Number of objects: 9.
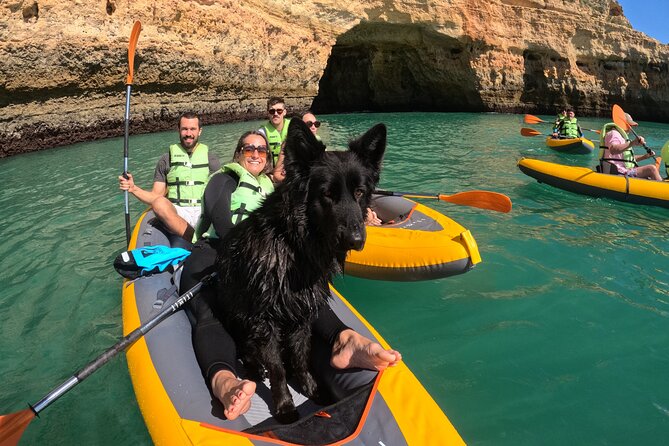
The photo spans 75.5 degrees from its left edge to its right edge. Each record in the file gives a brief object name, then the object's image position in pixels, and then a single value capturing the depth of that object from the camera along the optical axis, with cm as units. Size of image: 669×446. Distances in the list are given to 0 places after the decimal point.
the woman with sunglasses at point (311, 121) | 659
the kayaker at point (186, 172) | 549
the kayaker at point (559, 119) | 1546
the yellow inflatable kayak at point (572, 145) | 1347
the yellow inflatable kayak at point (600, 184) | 769
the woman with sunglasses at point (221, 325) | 244
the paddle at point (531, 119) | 1836
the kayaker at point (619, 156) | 847
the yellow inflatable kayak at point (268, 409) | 217
